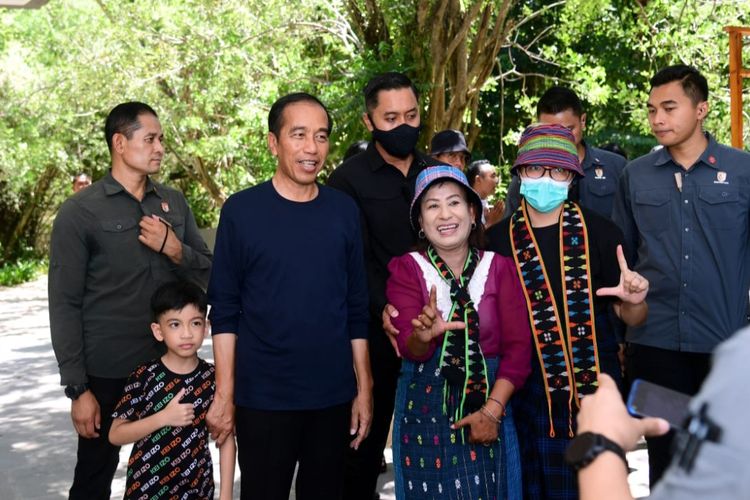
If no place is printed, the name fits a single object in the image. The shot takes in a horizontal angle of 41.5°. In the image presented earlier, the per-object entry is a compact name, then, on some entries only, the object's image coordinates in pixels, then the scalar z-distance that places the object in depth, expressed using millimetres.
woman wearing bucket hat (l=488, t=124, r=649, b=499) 4078
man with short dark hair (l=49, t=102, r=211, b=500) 4473
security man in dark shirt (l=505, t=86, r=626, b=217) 5711
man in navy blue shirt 3982
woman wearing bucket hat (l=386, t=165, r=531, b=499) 3932
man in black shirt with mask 4852
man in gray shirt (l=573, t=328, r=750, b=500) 1271
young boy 4273
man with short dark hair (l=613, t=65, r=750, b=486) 4730
